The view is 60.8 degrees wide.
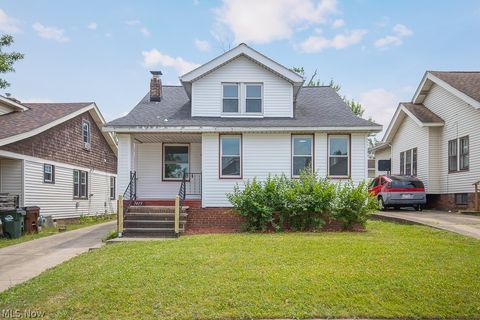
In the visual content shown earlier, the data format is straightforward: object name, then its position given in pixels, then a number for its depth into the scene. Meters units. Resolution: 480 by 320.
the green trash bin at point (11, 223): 13.70
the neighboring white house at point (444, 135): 17.11
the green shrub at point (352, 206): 12.32
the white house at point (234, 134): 14.36
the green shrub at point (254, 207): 12.26
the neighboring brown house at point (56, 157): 16.31
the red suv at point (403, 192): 17.81
